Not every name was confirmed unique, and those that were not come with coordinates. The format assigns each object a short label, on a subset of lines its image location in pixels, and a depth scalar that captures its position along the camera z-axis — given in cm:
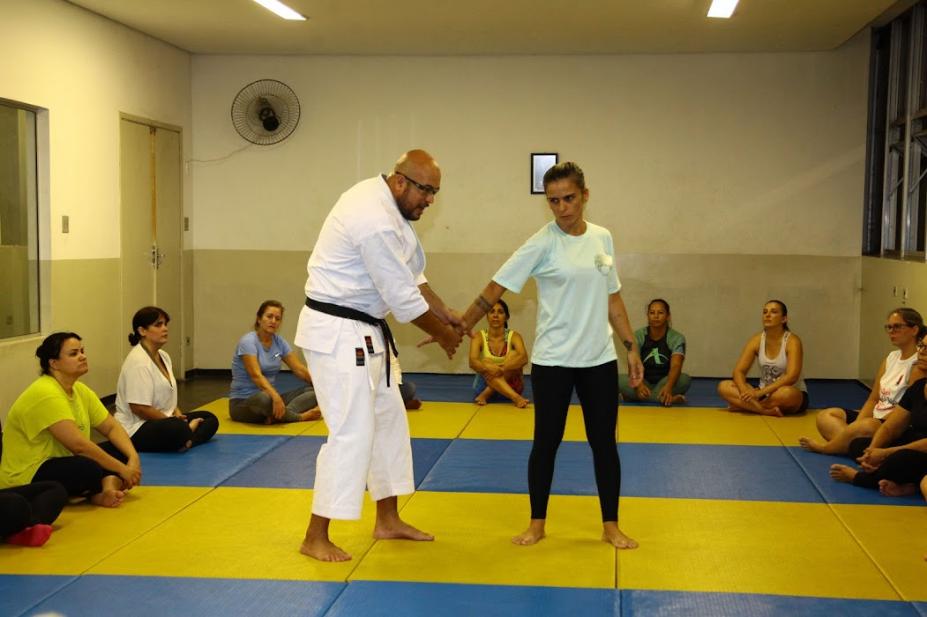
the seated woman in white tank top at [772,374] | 824
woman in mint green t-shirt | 455
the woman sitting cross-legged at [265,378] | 765
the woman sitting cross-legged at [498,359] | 872
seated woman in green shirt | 891
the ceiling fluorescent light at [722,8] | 793
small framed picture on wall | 1039
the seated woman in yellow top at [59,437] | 514
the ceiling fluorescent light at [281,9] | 813
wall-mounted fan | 1053
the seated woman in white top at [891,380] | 636
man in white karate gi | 432
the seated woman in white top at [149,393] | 653
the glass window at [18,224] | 753
